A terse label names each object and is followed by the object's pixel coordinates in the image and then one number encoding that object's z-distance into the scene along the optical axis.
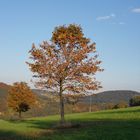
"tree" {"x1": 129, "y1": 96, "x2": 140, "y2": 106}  81.38
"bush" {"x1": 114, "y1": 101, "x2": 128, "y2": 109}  78.65
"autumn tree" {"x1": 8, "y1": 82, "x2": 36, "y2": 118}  54.48
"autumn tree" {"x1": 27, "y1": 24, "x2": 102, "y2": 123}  26.19
